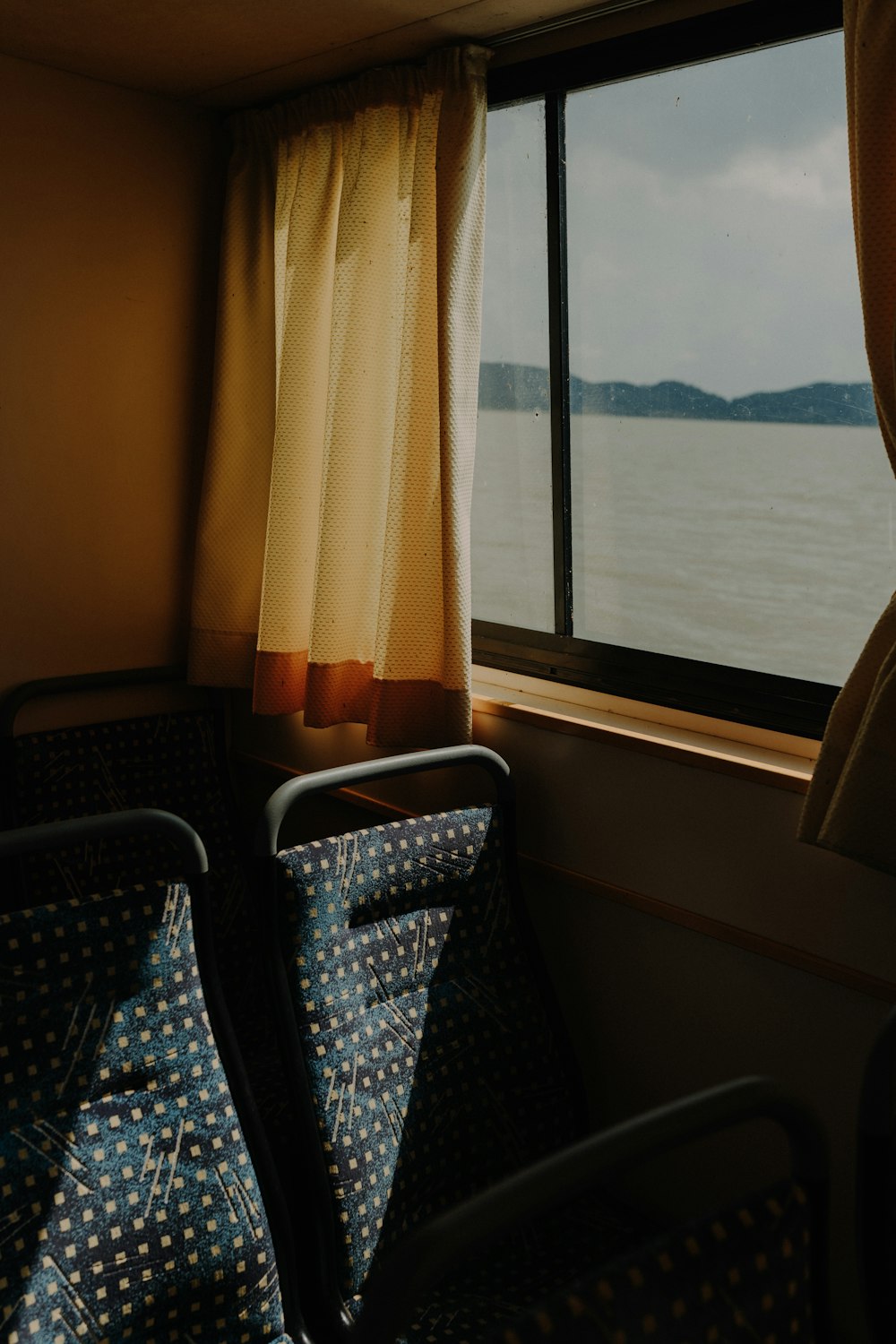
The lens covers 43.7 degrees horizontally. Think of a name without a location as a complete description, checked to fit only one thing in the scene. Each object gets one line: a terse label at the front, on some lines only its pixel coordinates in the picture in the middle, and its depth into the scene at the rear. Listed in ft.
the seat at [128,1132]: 3.92
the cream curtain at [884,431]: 4.26
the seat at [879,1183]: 3.35
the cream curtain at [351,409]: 6.40
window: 5.49
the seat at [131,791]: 7.00
